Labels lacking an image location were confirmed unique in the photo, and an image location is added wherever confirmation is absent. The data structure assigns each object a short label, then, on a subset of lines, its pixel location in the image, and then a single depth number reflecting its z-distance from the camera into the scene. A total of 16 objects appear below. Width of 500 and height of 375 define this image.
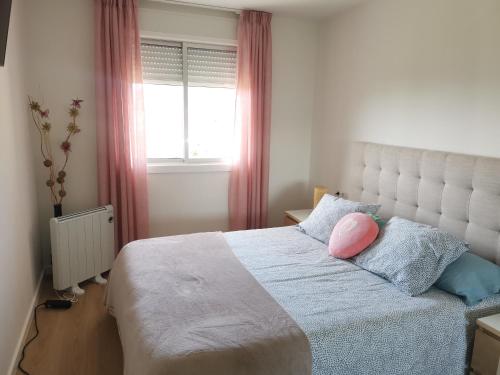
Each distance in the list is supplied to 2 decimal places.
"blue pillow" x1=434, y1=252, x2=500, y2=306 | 1.87
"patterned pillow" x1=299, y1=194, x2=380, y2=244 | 2.71
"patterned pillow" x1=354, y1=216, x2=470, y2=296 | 1.97
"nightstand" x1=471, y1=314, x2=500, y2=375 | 1.68
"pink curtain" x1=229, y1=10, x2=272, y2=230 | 3.51
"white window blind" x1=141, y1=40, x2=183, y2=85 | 3.36
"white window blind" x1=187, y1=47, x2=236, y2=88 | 3.52
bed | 1.52
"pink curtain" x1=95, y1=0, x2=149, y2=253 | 3.07
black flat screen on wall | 1.76
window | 3.45
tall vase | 3.00
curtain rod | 3.22
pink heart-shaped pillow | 2.34
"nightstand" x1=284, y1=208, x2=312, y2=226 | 3.43
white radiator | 2.86
